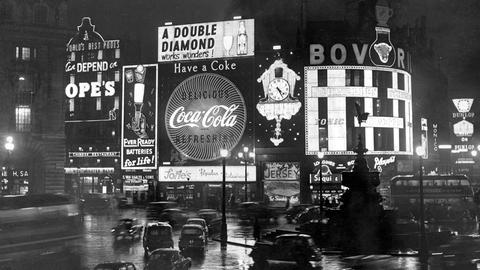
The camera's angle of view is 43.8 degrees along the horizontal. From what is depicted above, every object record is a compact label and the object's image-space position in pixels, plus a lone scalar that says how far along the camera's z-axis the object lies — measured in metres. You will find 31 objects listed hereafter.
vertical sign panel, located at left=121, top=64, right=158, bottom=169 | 98.12
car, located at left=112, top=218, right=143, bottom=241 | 40.06
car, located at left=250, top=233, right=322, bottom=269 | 27.41
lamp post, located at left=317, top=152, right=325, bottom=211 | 47.34
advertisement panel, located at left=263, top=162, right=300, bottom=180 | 87.38
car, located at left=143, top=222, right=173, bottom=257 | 34.03
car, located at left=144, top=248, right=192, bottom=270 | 24.57
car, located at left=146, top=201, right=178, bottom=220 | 65.94
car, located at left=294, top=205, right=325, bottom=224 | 49.71
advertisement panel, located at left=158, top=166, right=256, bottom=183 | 89.50
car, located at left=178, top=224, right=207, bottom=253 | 35.69
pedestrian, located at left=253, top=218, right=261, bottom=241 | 39.56
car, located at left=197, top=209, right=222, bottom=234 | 48.00
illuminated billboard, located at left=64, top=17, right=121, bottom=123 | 114.94
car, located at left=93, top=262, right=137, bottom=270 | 21.98
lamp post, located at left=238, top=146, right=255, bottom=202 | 88.88
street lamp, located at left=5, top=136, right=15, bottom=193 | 41.47
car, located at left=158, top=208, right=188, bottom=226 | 57.49
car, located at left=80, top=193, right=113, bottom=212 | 76.25
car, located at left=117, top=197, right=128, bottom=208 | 82.81
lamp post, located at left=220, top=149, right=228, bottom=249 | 39.33
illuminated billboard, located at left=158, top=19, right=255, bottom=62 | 90.12
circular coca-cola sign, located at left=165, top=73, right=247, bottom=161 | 91.75
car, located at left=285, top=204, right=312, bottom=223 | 58.16
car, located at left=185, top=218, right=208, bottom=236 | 41.59
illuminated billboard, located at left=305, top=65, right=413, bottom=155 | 84.88
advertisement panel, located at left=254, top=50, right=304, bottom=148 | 86.88
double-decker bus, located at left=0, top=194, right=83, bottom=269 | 28.28
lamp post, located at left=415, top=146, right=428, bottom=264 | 31.44
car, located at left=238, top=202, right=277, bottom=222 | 61.38
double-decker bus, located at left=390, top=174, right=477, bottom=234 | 55.50
